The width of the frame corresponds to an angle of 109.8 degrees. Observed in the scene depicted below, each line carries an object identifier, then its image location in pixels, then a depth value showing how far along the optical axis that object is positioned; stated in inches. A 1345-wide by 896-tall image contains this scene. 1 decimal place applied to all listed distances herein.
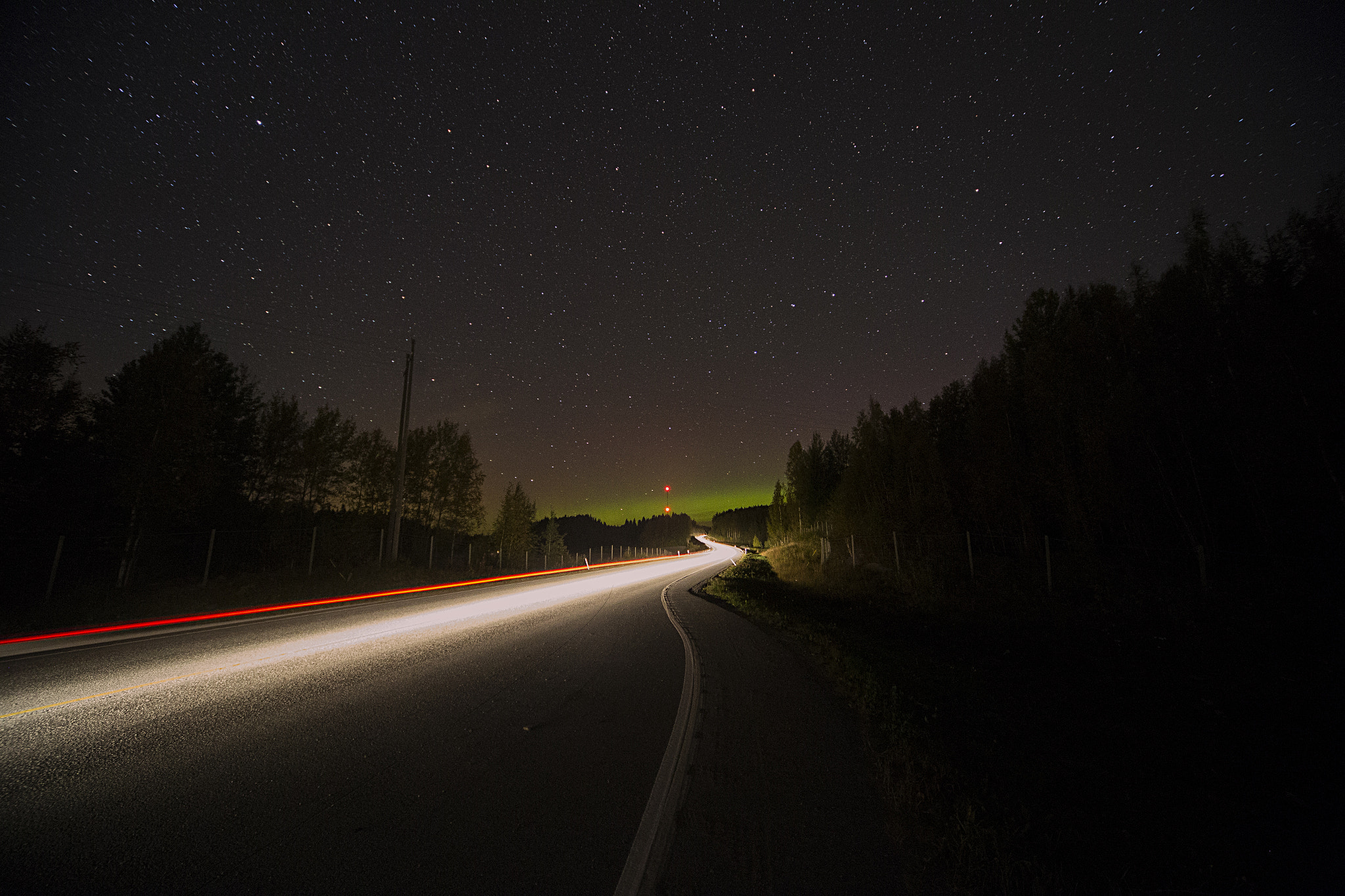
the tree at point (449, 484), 1489.9
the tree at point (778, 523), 2615.7
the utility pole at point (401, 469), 846.5
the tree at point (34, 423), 647.1
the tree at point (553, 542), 1953.7
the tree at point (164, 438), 636.1
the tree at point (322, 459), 1106.7
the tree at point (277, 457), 1064.8
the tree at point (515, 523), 1750.7
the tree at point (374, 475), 1363.2
